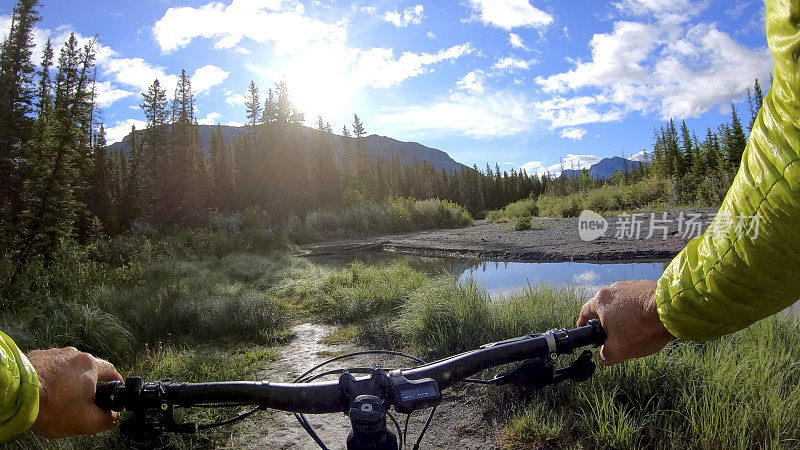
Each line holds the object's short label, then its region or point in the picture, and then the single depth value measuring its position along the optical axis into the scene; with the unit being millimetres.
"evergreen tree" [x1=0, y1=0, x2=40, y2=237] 15812
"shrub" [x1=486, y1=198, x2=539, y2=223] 29328
